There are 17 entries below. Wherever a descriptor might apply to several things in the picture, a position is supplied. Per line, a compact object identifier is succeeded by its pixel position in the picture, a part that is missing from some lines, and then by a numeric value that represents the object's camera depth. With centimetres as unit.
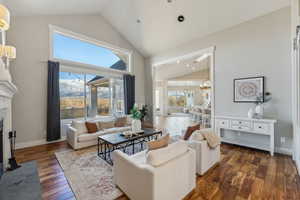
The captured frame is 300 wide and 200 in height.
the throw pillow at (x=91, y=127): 404
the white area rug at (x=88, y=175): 195
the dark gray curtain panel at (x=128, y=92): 623
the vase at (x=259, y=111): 350
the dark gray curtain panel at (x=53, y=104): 416
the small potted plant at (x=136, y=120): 376
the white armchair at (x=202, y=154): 241
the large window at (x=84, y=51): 455
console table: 328
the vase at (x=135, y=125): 375
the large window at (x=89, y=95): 484
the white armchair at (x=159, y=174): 152
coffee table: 299
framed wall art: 364
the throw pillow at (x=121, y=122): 476
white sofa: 366
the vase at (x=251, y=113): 360
